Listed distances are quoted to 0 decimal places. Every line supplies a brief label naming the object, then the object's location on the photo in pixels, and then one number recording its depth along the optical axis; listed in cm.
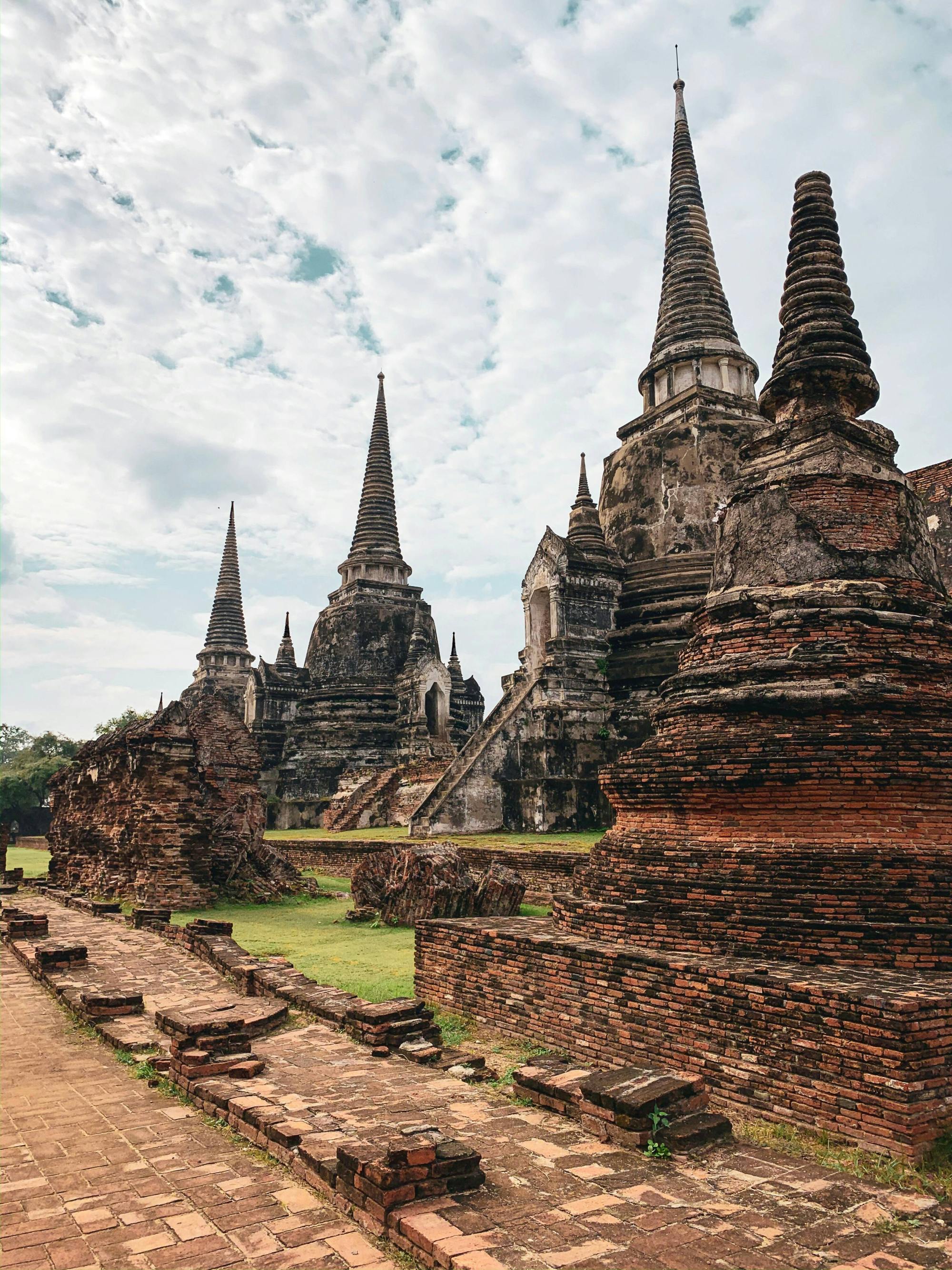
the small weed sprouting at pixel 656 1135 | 441
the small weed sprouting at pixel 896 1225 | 367
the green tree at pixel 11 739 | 7194
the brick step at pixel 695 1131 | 448
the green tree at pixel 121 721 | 5650
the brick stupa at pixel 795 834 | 491
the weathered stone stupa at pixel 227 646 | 4509
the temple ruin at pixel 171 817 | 1536
